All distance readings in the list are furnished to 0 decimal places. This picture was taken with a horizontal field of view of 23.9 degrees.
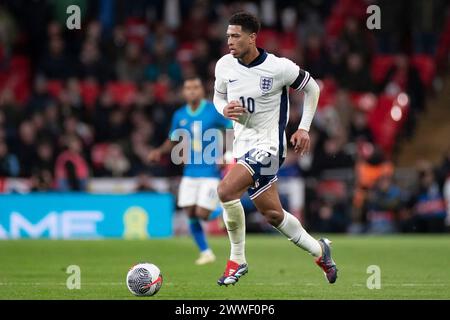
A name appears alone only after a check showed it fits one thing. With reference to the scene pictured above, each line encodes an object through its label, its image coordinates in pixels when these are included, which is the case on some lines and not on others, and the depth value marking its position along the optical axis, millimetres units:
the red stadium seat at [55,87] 21909
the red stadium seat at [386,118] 22281
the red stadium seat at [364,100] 22281
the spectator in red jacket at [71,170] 19578
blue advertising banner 18391
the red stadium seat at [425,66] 23312
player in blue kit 13859
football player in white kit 9719
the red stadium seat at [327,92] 21828
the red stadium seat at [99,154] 20688
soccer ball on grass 9086
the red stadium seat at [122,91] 22159
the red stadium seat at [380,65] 22953
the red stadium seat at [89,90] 21906
